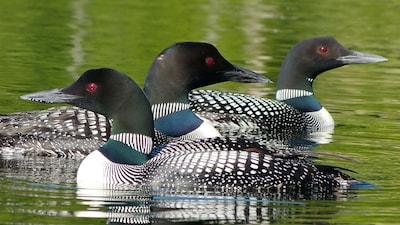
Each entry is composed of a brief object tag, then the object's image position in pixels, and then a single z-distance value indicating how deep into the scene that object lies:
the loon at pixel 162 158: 15.54
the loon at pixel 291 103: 21.98
